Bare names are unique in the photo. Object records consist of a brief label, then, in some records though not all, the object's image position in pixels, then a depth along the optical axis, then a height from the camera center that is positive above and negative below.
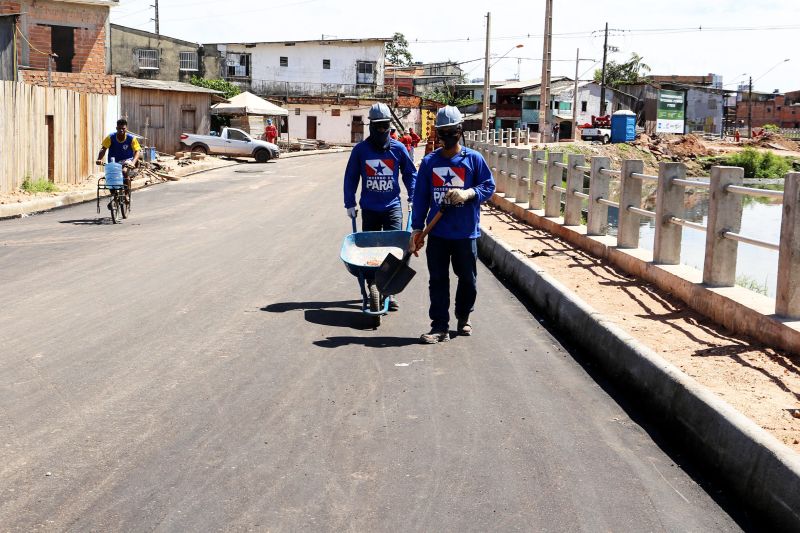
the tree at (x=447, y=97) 101.79 +4.13
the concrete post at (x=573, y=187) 15.12 -0.69
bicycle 17.92 -1.32
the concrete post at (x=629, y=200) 11.99 -0.69
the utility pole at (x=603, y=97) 89.56 +4.04
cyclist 17.80 -0.42
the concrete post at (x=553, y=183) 16.72 -0.71
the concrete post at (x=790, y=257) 7.31 -0.80
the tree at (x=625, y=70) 121.44 +8.79
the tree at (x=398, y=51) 121.00 +10.09
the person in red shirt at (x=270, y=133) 53.66 -0.12
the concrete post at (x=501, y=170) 22.86 -0.72
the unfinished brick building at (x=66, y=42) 38.09 +3.17
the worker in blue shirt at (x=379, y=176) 9.56 -0.40
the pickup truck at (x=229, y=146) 44.88 -0.73
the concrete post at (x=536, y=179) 18.55 -0.72
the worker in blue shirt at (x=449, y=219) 8.38 -0.69
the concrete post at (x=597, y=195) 13.63 -0.73
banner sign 92.94 +2.96
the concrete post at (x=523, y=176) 20.01 -0.73
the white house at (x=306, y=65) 81.00 +5.41
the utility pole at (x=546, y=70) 42.38 +2.99
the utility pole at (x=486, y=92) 55.56 +2.58
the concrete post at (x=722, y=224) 8.70 -0.68
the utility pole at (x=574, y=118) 75.31 +1.70
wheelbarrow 8.78 -1.07
